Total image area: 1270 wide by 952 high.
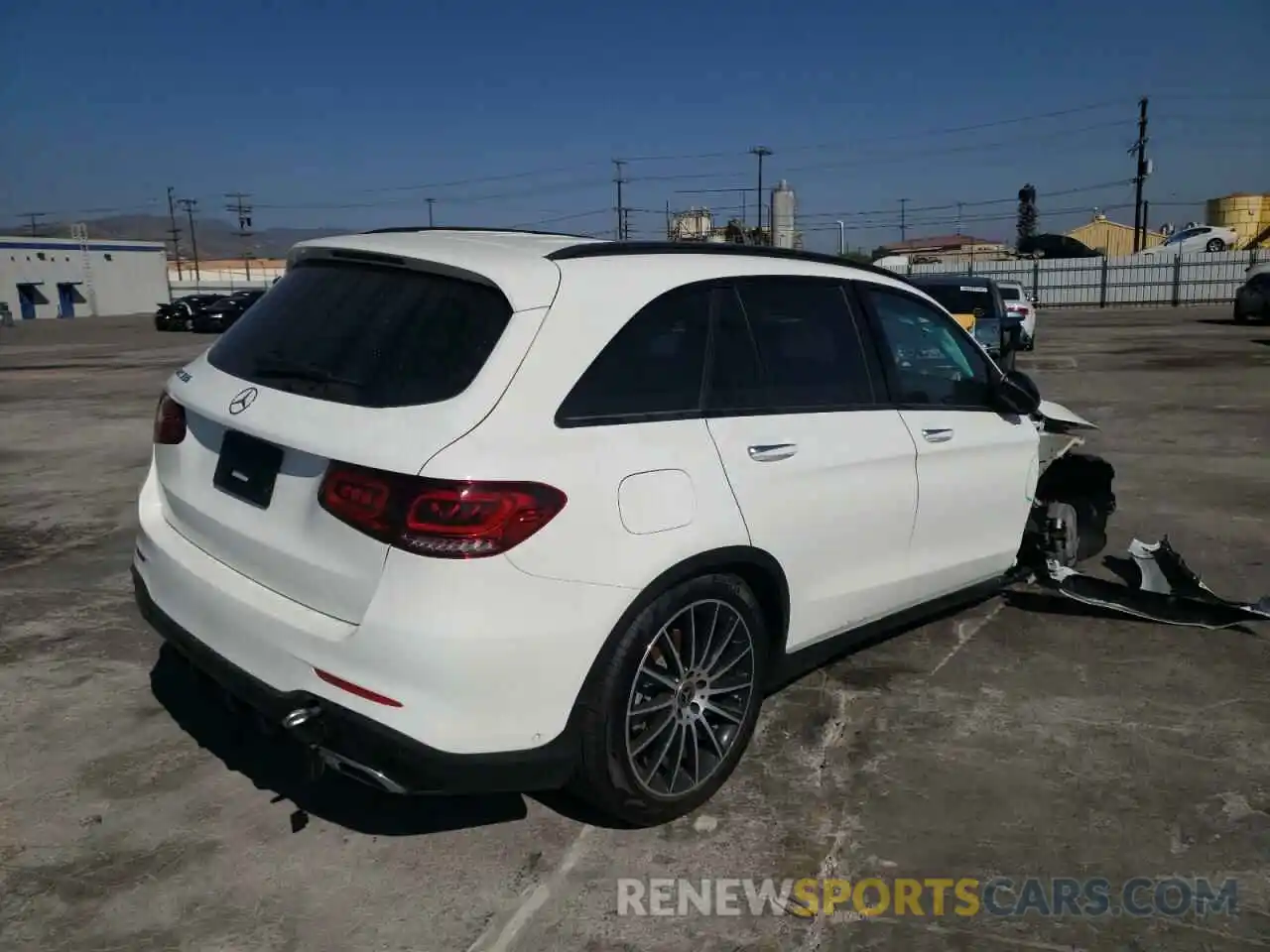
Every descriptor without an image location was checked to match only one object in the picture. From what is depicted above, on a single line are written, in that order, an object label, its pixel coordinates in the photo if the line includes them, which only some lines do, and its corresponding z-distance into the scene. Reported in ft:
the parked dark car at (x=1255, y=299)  88.94
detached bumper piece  16.31
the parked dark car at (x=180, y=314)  126.93
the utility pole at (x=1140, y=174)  182.12
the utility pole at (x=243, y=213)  301.84
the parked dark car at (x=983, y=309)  41.52
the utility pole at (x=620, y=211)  216.13
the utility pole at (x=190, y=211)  354.84
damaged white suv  8.71
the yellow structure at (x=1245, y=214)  194.36
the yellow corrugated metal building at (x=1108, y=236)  245.04
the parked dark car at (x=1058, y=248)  157.79
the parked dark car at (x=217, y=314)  116.08
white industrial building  205.46
